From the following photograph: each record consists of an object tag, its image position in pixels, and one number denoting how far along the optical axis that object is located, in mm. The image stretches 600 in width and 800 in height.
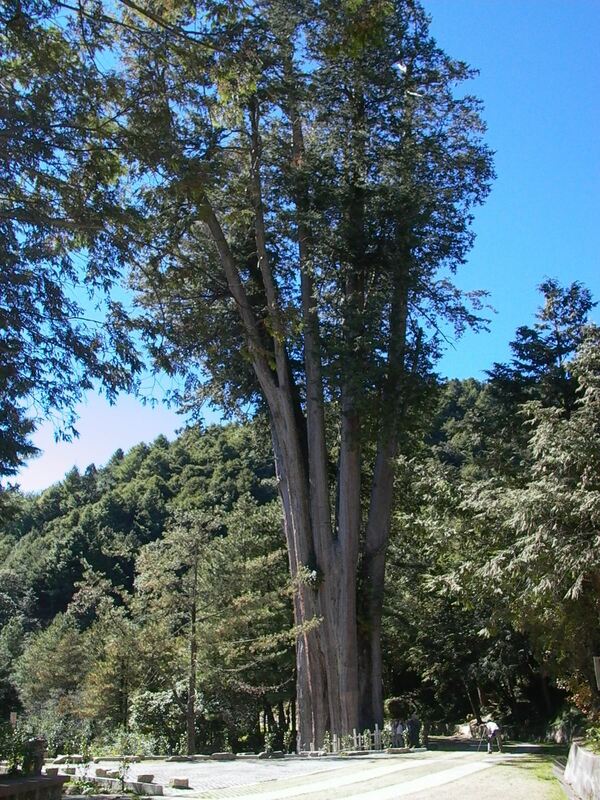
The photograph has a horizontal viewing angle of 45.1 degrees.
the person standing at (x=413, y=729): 19625
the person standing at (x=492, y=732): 16641
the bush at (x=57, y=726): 20400
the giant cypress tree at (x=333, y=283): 17094
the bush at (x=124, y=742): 20908
